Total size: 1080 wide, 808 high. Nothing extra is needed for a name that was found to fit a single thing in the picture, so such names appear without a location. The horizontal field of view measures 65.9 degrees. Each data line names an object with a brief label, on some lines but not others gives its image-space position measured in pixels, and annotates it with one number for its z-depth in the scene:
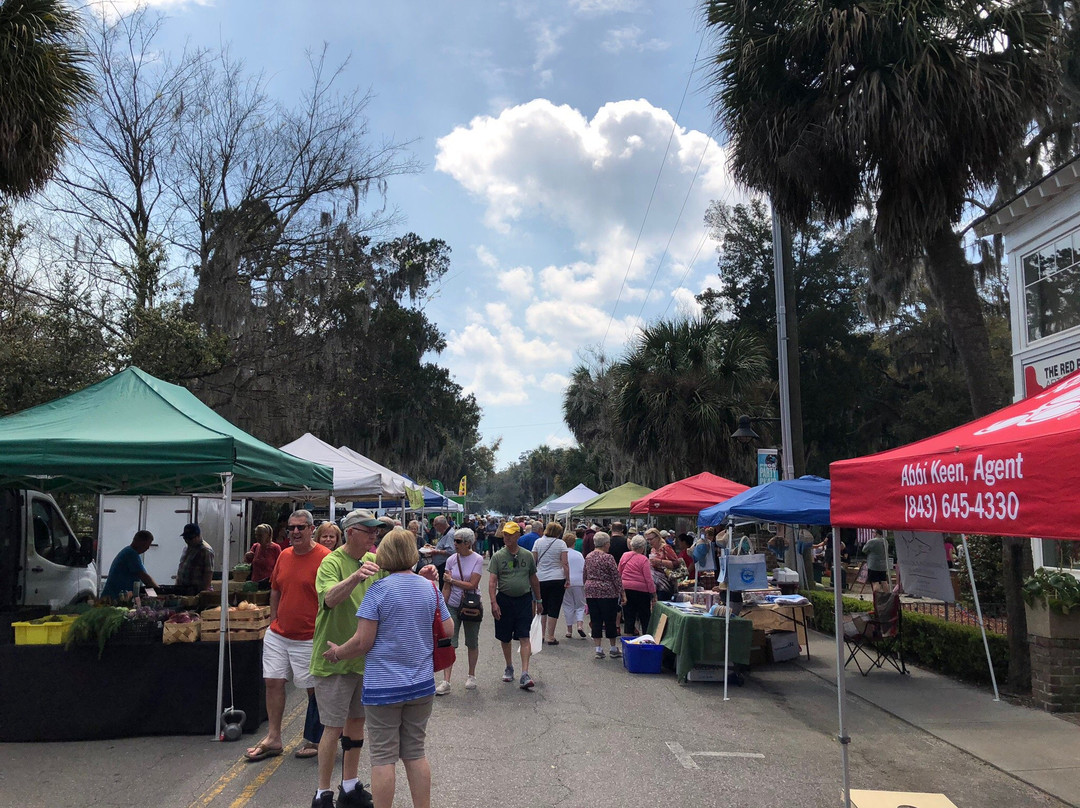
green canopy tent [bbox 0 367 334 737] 6.79
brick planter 7.84
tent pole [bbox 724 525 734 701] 9.16
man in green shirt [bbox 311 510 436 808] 4.91
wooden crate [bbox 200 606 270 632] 7.09
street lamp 15.71
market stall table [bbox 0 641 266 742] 6.74
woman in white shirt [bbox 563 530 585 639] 13.54
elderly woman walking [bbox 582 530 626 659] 11.05
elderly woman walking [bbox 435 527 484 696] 8.80
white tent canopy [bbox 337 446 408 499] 15.22
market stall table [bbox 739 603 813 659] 11.09
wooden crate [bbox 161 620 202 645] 6.98
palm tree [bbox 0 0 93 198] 9.35
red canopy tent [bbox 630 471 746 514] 13.97
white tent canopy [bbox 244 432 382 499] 14.24
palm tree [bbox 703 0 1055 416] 9.05
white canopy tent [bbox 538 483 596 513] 30.65
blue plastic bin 10.33
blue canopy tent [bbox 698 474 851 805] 9.32
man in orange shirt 6.12
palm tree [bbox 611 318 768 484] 21.58
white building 13.32
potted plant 7.81
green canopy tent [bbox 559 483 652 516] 20.42
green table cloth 9.63
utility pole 15.70
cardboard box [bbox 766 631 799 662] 11.16
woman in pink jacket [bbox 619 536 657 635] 11.46
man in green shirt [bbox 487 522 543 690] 9.00
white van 9.19
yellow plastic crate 6.86
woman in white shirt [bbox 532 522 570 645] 12.11
